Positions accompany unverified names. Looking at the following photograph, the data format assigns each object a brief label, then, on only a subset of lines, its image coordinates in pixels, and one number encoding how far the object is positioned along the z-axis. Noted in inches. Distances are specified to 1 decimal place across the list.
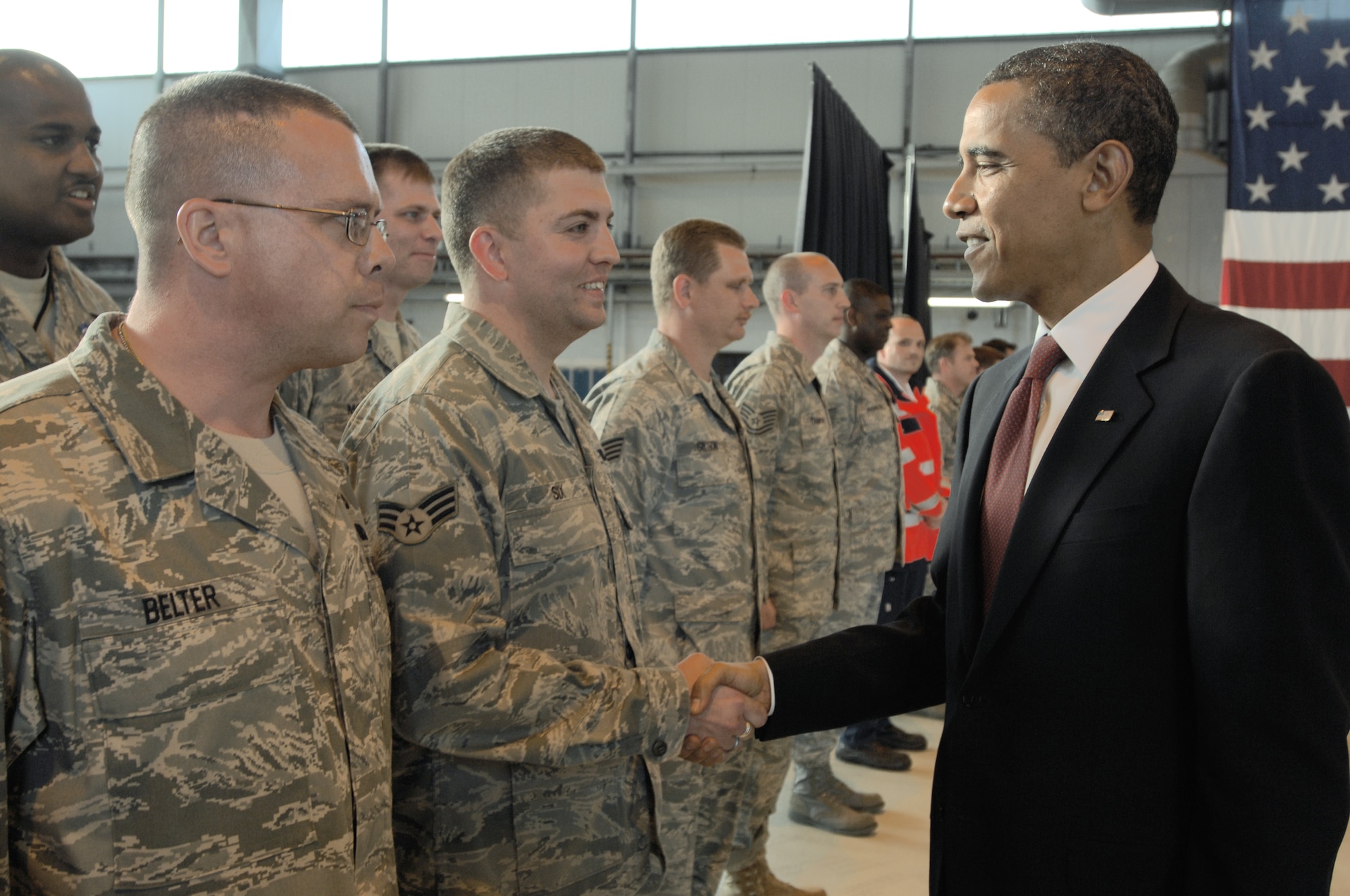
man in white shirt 42.3
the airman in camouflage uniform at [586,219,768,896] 105.0
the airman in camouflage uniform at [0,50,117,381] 69.9
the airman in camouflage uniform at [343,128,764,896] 53.6
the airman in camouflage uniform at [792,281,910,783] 163.6
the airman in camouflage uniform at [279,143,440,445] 97.3
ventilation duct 376.2
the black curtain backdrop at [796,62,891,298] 224.5
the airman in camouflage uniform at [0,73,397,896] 35.9
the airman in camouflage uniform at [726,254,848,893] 139.9
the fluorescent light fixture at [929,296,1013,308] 481.7
